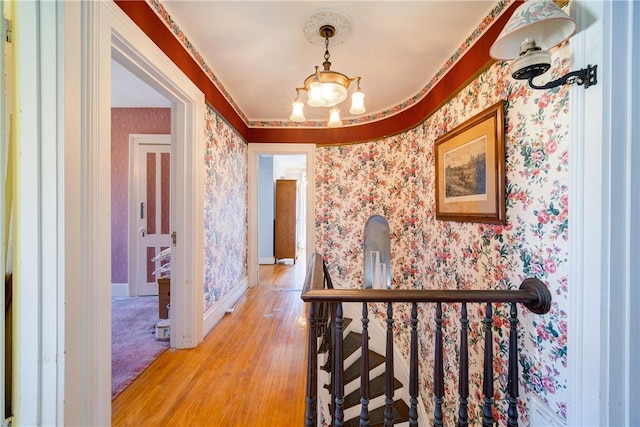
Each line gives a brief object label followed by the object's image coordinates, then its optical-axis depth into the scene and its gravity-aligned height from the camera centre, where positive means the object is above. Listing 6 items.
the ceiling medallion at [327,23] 1.63 +1.24
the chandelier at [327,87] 1.68 +0.84
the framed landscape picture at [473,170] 1.42 +0.28
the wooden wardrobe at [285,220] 5.85 -0.18
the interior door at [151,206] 3.41 +0.08
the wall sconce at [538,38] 0.89 +0.65
